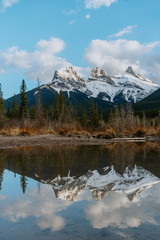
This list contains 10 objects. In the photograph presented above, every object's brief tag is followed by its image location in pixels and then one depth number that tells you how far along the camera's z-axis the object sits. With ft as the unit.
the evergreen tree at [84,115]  243.77
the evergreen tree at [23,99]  171.92
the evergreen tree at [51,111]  225.07
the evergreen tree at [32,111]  241.39
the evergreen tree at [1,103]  207.35
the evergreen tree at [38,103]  140.28
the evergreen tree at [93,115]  220.02
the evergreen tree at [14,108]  261.07
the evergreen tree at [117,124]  121.85
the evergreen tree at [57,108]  234.17
